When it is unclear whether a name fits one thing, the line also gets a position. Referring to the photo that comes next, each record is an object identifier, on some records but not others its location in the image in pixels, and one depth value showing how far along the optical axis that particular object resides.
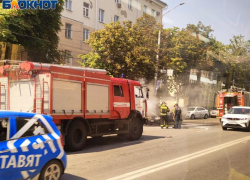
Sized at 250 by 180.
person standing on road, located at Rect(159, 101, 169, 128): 18.08
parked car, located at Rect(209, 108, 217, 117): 36.23
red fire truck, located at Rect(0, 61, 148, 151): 8.91
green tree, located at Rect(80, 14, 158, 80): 21.20
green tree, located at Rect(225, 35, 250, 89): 27.23
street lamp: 23.10
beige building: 26.83
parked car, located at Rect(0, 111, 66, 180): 4.59
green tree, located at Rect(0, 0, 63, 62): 15.55
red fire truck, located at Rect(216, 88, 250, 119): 25.83
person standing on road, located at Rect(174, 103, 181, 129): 18.61
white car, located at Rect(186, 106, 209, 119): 31.20
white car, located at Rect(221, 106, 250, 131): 16.66
